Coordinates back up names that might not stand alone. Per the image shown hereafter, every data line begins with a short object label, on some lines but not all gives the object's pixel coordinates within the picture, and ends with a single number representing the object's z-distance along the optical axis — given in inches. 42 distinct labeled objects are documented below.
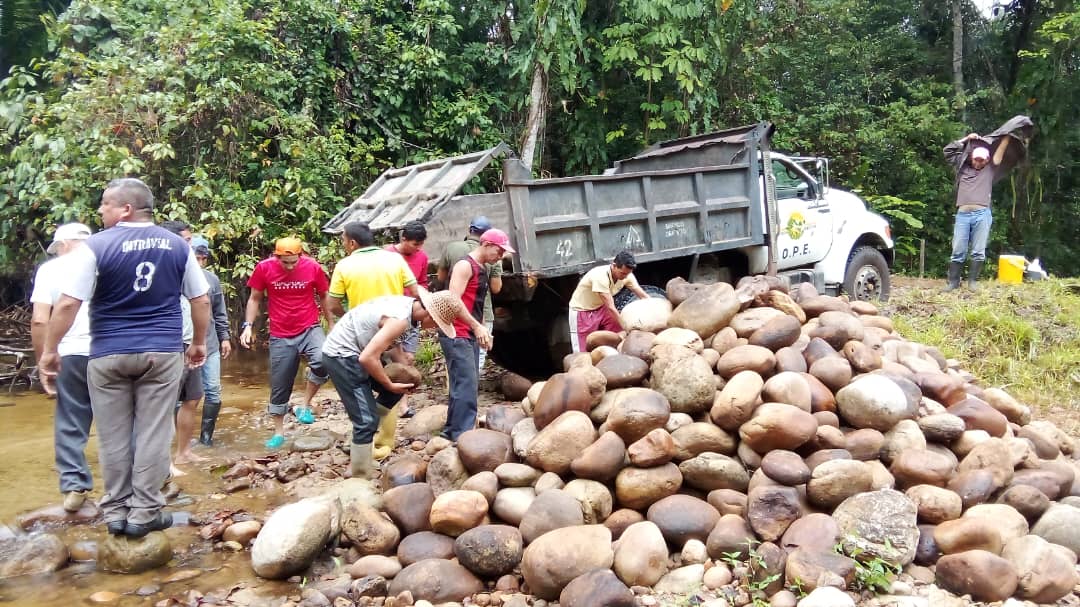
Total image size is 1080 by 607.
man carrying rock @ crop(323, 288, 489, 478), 163.6
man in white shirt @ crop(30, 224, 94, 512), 164.2
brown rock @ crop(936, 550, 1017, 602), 123.0
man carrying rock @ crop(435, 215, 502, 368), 204.2
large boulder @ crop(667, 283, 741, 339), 186.4
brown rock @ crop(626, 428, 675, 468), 147.4
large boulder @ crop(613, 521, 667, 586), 129.5
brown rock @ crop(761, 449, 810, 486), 140.6
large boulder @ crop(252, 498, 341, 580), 139.2
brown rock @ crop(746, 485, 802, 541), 134.2
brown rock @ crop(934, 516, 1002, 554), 130.7
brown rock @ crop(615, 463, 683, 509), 146.6
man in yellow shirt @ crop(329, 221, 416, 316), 187.3
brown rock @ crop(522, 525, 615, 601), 128.0
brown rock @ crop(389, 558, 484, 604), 131.5
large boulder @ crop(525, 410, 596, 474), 151.6
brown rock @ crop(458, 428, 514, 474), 159.5
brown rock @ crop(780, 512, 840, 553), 127.7
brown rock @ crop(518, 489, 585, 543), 139.6
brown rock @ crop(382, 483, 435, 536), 150.6
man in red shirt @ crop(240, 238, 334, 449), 208.7
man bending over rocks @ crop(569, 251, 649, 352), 214.8
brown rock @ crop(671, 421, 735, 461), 152.6
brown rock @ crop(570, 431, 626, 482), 147.6
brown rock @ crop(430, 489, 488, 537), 143.5
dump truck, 225.6
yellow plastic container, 367.2
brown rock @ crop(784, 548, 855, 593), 120.0
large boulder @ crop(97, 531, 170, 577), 141.2
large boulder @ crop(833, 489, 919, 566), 127.4
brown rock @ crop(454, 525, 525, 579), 135.9
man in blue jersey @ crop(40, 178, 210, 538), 139.7
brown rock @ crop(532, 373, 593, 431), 161.5
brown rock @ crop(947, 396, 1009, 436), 167.3
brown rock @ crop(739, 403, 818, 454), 146.1
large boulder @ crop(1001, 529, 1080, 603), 125.3
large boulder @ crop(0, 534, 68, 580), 140.6
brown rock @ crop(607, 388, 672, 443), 151.9
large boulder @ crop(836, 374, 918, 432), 155.6
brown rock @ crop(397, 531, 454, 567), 142.3
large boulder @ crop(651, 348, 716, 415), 160.2
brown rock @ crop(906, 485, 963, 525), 139.2
